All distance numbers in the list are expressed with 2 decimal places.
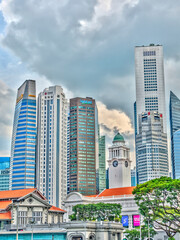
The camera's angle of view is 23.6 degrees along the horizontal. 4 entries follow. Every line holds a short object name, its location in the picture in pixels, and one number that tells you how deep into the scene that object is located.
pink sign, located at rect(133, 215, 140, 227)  151.18
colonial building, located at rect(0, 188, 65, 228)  112.62
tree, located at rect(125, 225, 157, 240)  105.25
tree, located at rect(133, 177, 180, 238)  90.25
